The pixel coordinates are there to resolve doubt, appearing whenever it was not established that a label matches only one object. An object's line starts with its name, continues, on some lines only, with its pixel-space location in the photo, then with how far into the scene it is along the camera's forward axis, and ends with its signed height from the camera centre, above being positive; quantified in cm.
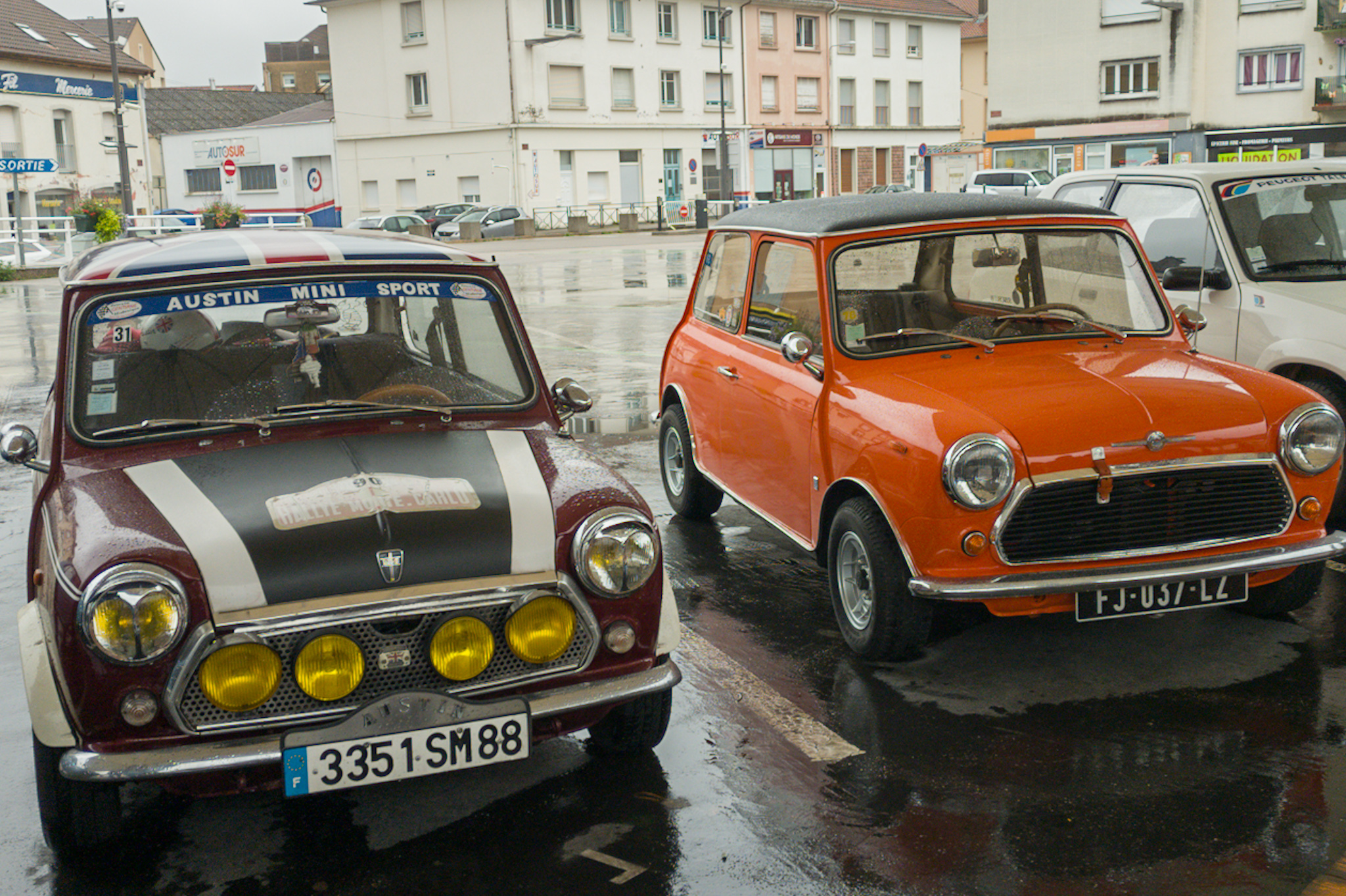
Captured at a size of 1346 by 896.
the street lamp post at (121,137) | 3562 +261
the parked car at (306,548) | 331 -84
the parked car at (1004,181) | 4472 +66
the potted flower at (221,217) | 3438 +38
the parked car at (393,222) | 4312 +8
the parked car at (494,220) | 4509 +2
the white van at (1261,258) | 663 -36
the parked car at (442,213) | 4656 +36
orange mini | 454 -82
